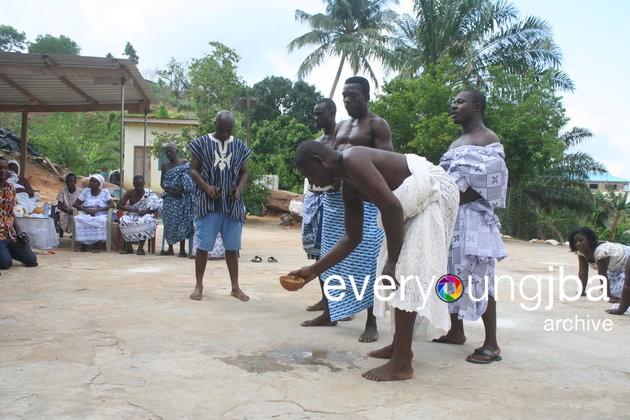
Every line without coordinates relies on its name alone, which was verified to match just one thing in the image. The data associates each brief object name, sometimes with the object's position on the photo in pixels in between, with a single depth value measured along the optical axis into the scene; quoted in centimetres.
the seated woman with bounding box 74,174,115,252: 855
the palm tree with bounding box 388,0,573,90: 2050
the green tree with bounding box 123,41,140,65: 6739
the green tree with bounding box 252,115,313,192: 2459
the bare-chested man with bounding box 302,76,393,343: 392
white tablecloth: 784
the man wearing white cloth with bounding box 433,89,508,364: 341
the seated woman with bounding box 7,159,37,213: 856
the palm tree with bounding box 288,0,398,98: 2611
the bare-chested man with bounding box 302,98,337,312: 463
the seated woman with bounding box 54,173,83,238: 888
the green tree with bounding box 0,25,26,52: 5518
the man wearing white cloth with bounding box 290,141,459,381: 288
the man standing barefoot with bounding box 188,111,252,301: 505
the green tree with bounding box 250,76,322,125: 3138
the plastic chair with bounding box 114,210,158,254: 872
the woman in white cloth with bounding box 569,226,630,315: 555
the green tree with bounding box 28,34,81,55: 5350
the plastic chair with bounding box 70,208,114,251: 872
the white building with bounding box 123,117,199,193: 2441
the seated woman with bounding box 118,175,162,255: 848
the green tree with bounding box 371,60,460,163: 1577
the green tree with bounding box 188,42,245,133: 2142
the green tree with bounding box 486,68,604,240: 1594
